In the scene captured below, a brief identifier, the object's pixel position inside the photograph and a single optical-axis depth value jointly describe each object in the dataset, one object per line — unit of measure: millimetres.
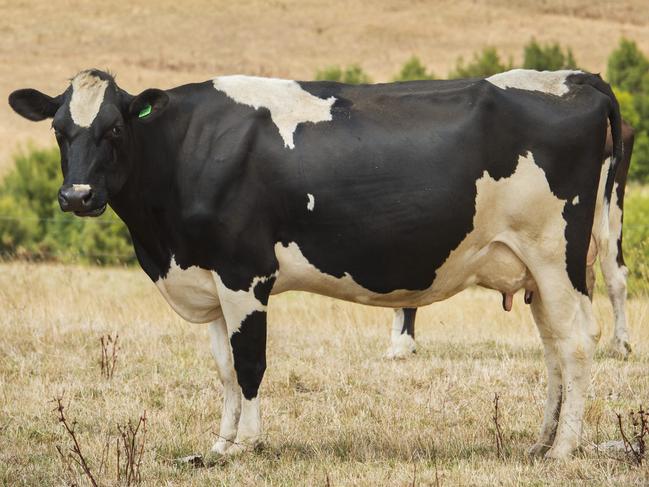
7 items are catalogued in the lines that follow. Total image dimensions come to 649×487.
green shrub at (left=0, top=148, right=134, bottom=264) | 56156
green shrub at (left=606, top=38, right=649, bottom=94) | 74625
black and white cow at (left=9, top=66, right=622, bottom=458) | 12531
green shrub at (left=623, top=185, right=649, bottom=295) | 36906
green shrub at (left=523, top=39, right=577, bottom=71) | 79500
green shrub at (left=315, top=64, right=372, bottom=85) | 76375
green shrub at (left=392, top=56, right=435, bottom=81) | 75062
